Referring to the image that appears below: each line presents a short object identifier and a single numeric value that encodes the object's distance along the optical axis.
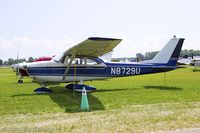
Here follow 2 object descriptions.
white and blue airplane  13.74
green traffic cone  8.67
